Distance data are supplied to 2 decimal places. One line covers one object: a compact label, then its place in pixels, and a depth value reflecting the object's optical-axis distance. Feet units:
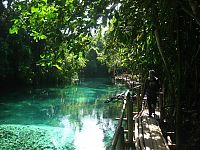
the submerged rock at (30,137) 19.89
